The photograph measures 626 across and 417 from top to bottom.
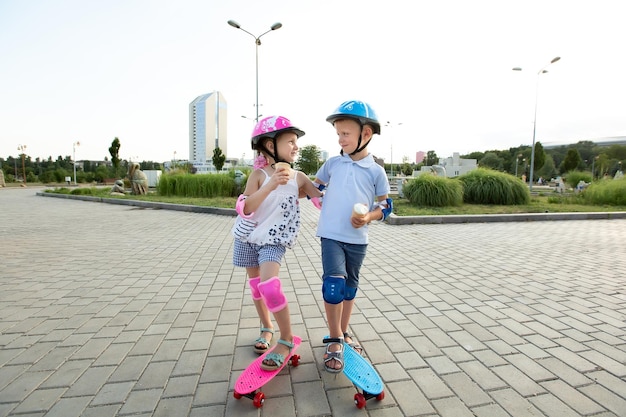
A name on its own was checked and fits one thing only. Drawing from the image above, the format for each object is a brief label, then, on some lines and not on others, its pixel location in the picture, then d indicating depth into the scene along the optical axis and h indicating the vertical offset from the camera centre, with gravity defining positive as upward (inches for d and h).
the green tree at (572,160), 2442.2 +163.1
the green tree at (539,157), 2327.8 +179.1
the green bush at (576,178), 952.7 +14.9
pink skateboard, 76.6 -46.0
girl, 86.4 -9.4
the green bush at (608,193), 548.1 -15.5
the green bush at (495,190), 512.4 -10.9
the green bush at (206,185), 636.7 -10.2
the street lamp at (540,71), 886.4 +294.3
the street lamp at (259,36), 701.9 +308.7
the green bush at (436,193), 479.8 -15.0
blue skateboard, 76.7 -45.6
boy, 87.9 -7.6
